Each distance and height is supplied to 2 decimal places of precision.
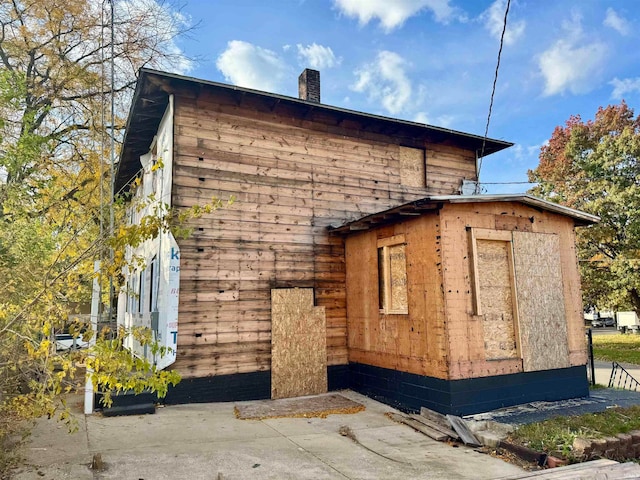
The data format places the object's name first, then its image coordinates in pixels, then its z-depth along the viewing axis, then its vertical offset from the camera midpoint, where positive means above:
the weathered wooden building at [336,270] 7.49 +0.58
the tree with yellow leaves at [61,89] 9.55 +7.56
